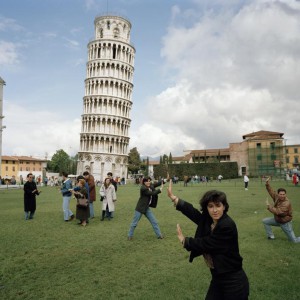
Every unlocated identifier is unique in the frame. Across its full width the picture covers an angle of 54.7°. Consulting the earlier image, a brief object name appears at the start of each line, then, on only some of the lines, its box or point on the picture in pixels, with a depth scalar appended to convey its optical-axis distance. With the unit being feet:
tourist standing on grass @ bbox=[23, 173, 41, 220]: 40.70
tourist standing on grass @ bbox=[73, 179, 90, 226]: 35.94
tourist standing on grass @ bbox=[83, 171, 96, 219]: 40.91
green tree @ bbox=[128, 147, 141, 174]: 302.51
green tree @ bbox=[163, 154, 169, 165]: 302.66
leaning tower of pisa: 233.76
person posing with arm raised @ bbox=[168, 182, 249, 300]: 9.21
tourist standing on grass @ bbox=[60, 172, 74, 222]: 38.78
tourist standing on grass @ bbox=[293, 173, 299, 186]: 102.54
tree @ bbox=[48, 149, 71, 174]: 314.47
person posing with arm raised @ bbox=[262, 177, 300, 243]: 24.95
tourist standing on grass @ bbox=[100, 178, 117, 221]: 39.34
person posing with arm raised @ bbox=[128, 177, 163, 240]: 28.14
